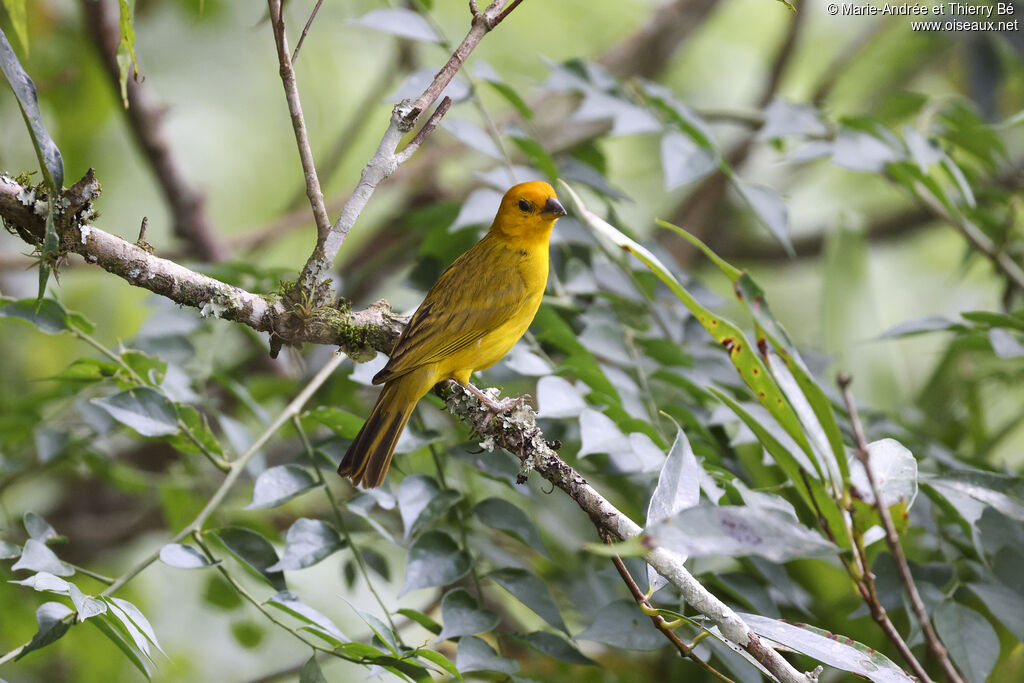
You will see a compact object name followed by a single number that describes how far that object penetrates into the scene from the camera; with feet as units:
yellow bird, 21.71
